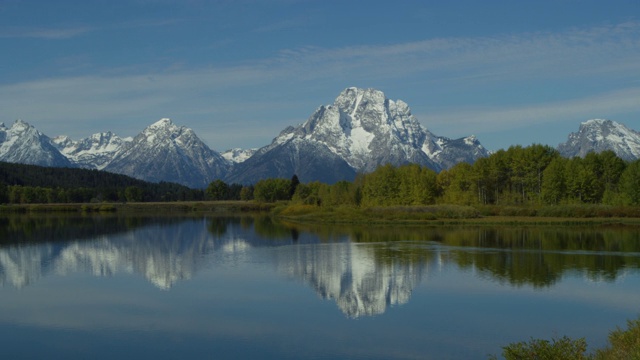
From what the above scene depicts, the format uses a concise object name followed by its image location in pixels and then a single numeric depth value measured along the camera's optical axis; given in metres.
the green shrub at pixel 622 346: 22.38
